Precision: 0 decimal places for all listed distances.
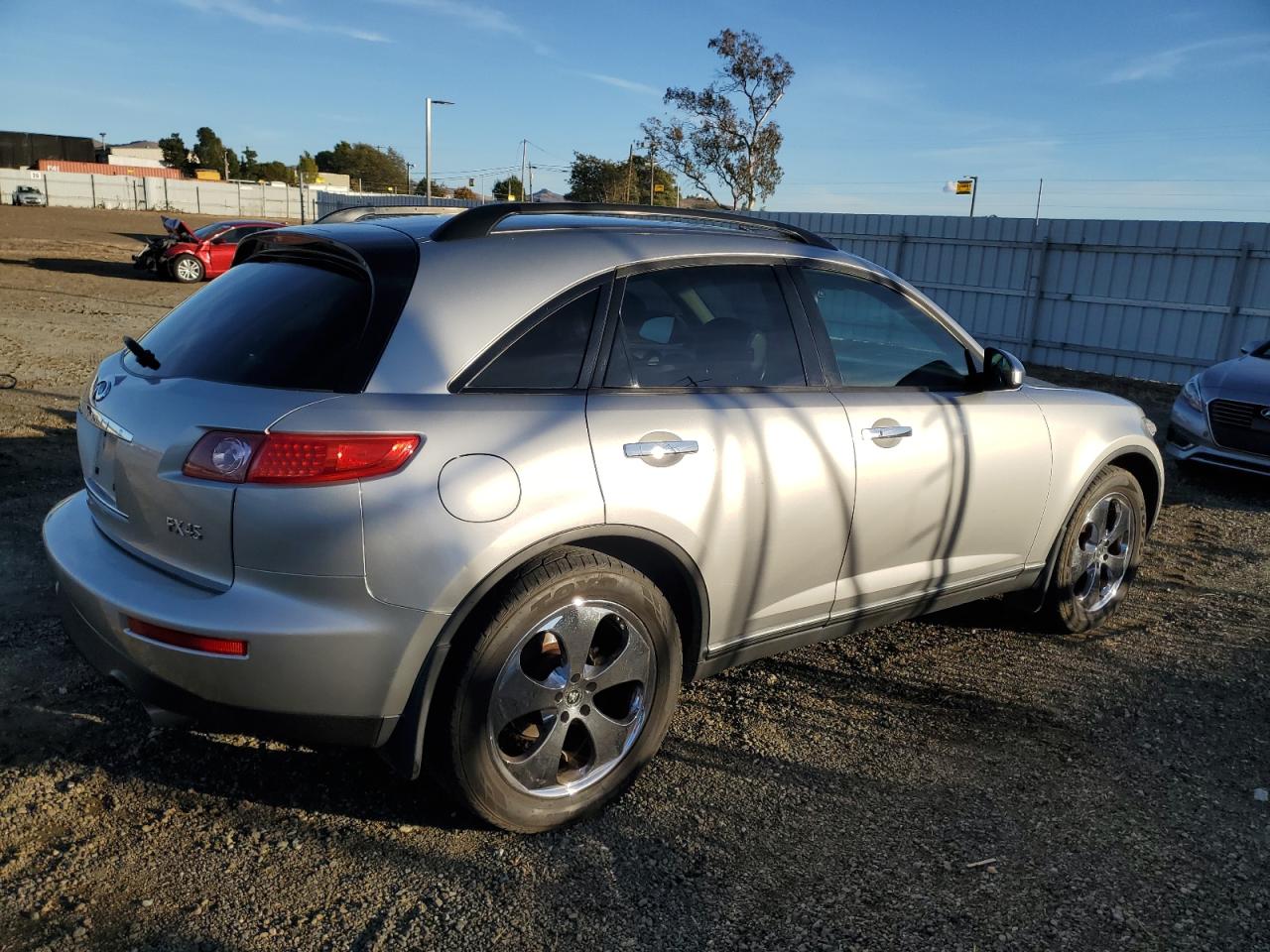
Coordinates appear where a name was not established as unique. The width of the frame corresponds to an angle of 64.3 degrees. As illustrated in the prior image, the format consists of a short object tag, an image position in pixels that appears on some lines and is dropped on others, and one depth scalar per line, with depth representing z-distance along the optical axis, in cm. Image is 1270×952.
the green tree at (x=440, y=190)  7730
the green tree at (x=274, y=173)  10288
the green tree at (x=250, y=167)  10675
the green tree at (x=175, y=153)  10438
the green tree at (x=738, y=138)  3781
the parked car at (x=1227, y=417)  759
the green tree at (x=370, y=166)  10344
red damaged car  2225
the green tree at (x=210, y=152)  10431
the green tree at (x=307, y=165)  10359
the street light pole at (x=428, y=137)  4081
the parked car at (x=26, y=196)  5997
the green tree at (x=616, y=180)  5300
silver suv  248
